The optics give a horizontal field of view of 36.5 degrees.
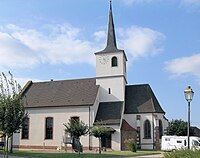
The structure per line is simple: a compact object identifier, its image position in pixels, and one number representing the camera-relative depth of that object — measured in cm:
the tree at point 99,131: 3478
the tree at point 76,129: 3331
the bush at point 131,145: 3612
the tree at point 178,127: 4847
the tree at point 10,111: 1877
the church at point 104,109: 4194
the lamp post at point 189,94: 1783
